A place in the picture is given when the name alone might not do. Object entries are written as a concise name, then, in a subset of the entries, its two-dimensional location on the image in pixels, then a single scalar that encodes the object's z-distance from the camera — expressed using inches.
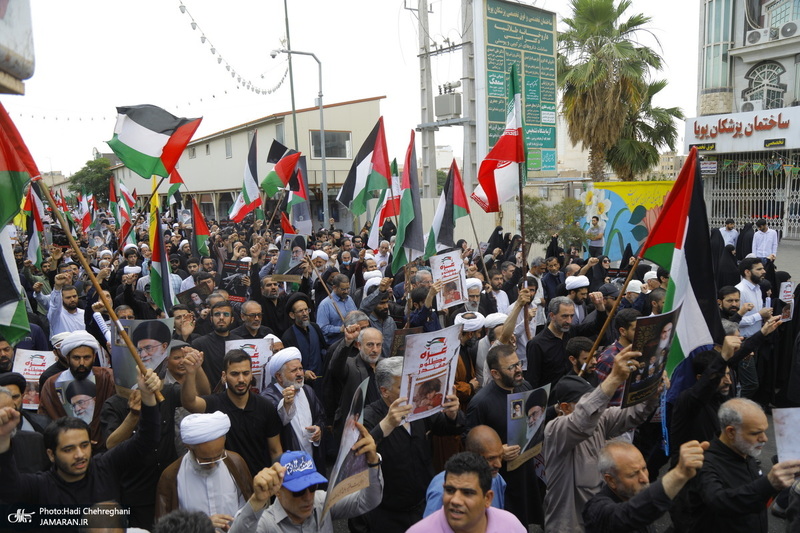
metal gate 914.7
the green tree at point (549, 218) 621.1
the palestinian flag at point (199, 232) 426.0
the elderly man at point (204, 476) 126.0
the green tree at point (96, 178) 2257.6
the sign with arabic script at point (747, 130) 906.7
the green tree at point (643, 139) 881.5
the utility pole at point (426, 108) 781.3
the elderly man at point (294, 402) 163.0
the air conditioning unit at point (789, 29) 960.3
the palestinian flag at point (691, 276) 141.6
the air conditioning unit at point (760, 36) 999.6
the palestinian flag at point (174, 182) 381.0
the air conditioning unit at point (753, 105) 1004.4
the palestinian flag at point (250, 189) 448.1
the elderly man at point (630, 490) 106.3
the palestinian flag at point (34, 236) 319.6
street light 822.5
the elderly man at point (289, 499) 108.7
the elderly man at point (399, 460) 149.5
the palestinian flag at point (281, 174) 409.7
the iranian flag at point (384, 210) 386.0
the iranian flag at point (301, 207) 427.2
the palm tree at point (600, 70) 826.8
